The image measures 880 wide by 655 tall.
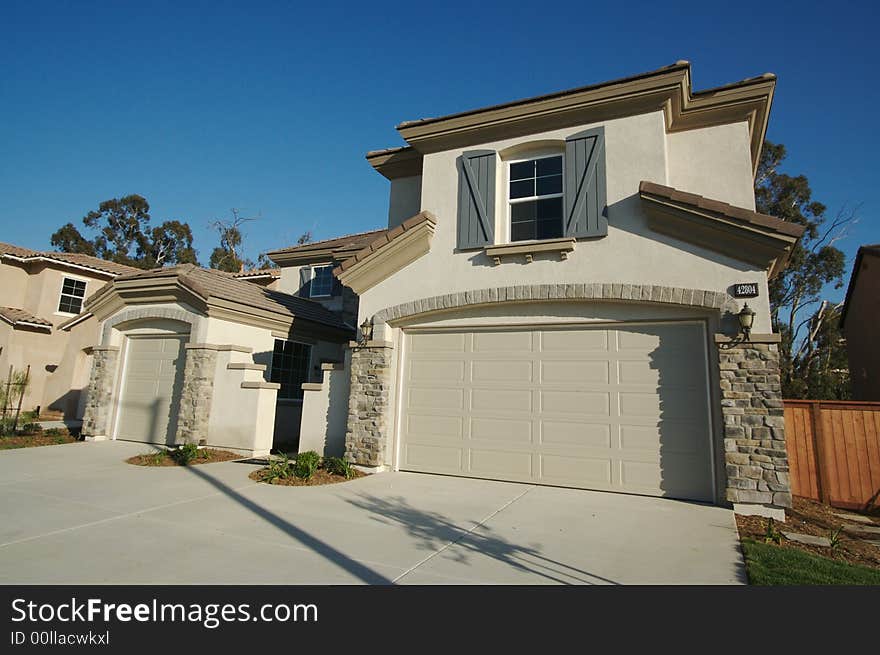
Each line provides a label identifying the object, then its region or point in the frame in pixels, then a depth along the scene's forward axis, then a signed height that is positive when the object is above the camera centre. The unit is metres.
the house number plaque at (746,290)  7.20 +1.92
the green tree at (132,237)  41.53 +13.95
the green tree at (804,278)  21.53 +6.39
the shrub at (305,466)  8.50 -1.05
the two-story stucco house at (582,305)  7.29 +1.89
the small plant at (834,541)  5.50 -1.31
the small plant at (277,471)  8.32 -1.14
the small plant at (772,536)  5.59 -1.29
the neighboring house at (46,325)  19.06 +2.71
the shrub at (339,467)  8.85 -1.10
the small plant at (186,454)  9.84 -1.06
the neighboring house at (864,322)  13.85 +3.22
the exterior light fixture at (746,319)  7.00 +1.46
